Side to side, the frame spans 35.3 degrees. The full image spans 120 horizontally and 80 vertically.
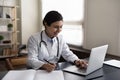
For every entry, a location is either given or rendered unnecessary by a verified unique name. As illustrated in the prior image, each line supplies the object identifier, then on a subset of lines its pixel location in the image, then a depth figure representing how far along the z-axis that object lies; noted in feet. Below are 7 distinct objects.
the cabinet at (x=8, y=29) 15.12
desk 4.55
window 12.31
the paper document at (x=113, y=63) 5.77
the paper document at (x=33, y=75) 4.28
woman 5.67
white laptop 4.57
